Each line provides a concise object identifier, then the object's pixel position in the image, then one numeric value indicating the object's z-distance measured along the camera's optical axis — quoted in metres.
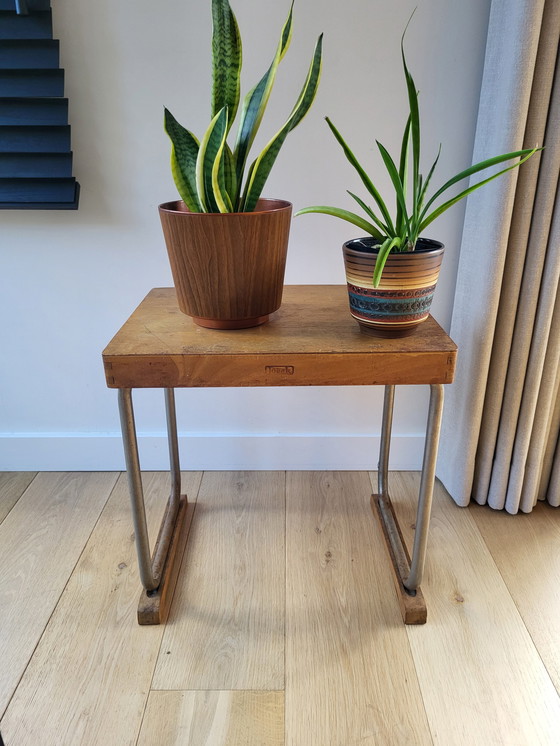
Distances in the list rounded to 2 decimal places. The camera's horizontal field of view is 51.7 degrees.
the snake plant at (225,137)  0.90
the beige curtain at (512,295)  1.11
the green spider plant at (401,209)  0.87
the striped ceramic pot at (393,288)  0.91
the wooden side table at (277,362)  0.93
